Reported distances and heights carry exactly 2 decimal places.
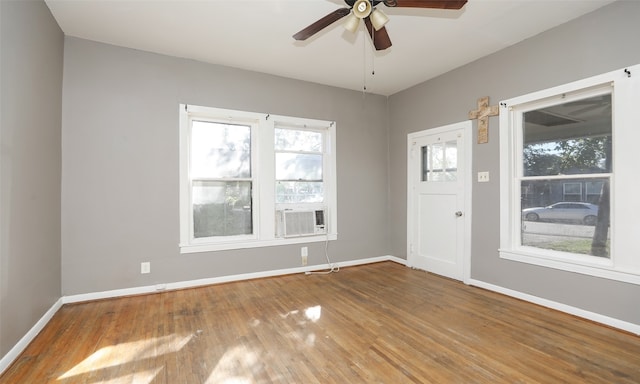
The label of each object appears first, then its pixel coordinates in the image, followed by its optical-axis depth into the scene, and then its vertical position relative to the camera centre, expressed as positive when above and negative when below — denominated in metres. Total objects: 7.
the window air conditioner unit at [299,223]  4.15 -0.43
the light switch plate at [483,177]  3.53 +0.18
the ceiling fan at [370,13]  2.04 +1.29
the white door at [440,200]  3.80 -0.12
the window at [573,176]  2.48 +0.15
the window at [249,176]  3.66 +0.23
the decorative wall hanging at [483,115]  3.48 +0.91
